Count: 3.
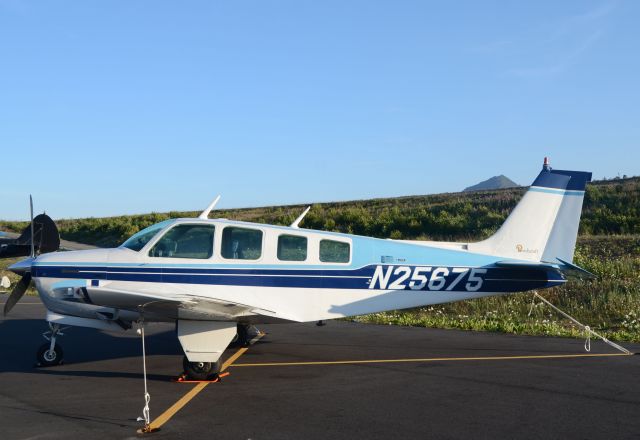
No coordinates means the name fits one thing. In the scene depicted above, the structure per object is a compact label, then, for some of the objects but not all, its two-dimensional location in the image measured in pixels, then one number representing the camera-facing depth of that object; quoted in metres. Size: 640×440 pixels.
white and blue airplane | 9.30
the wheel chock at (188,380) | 8.55
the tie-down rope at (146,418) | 6.11
